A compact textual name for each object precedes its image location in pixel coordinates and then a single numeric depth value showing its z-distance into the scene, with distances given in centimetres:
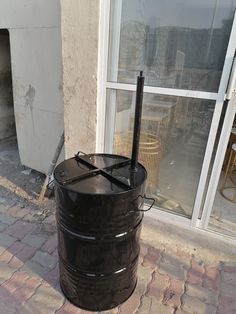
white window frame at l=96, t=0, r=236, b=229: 192
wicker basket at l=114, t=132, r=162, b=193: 243
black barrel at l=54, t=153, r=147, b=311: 140
